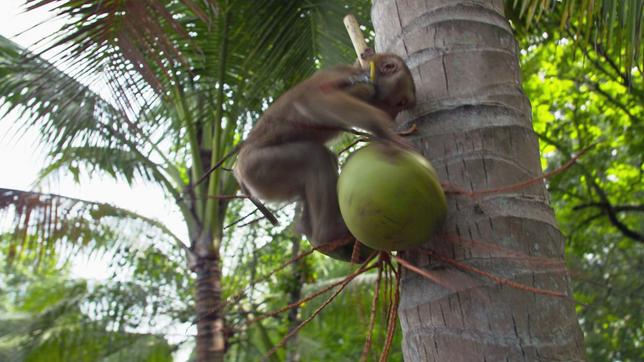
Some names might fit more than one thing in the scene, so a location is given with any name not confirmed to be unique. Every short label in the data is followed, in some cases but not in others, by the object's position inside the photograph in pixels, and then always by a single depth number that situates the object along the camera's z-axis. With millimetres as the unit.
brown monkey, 1912
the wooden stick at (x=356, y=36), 2215
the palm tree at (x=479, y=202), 1566
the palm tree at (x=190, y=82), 3502
